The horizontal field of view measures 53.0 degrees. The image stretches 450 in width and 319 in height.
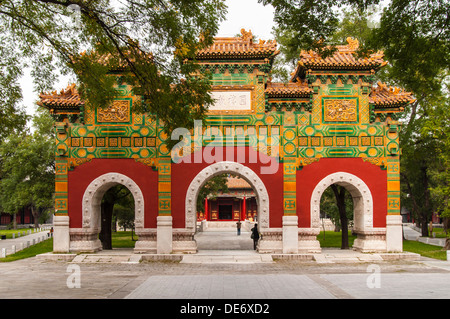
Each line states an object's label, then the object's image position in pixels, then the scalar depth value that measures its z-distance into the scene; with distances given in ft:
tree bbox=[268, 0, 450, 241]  31.12
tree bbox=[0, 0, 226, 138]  34.06
